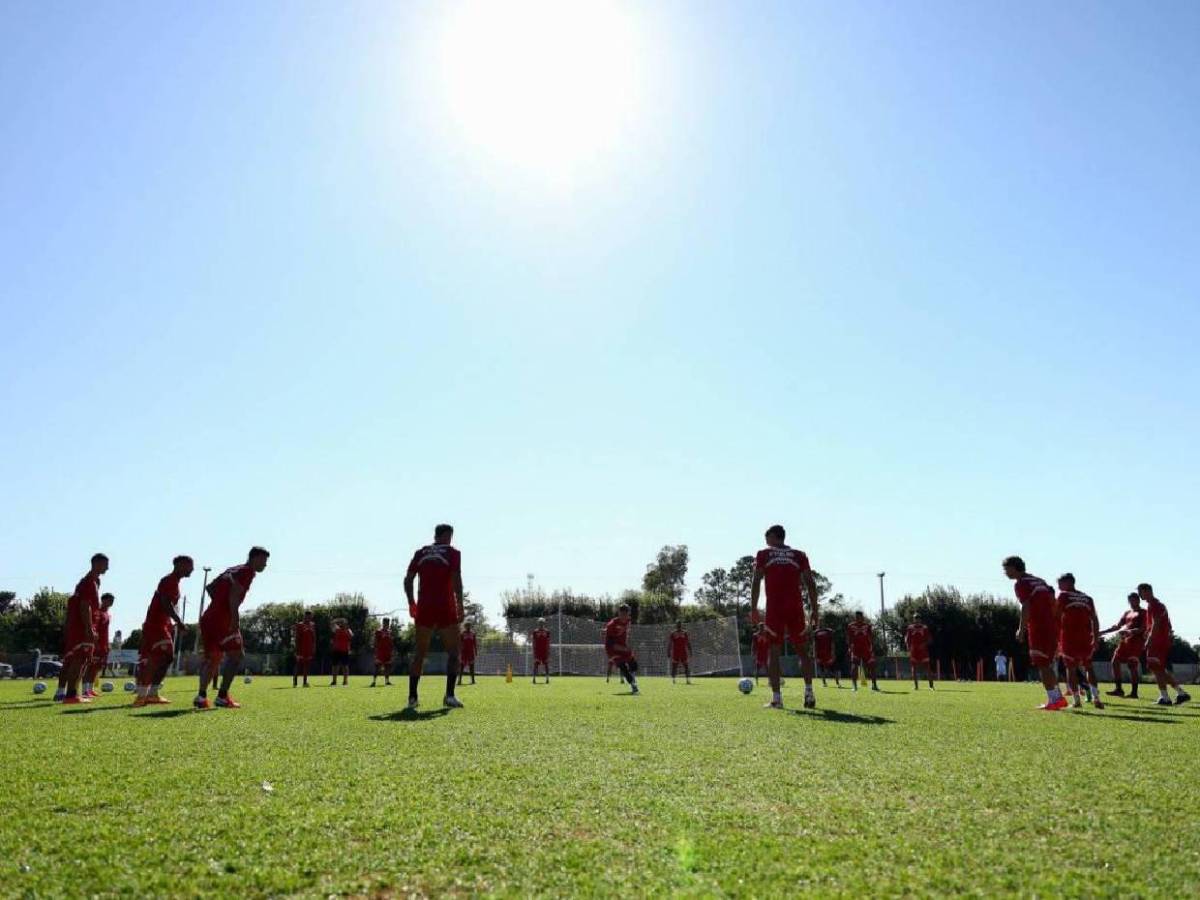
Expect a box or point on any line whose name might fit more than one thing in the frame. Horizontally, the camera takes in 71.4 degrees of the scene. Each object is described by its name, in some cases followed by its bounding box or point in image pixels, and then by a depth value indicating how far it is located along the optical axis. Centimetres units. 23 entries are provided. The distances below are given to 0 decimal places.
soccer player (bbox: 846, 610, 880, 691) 2319
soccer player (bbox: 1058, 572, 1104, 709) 1211
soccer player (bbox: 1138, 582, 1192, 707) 1381
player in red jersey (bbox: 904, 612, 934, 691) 2330
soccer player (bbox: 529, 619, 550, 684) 3008
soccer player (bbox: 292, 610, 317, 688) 2312
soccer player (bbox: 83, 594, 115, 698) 1515
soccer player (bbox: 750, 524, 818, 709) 1012
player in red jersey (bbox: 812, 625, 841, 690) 2527
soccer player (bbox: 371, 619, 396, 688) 2639
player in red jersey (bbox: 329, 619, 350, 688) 2556
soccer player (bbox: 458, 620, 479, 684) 2480
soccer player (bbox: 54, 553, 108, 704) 1220
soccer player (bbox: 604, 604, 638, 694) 1765
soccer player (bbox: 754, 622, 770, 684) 2547
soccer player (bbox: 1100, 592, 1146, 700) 1625
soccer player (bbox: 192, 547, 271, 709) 1055
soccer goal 4519
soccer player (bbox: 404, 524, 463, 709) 974
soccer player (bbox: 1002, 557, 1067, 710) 1184
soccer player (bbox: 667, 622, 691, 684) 2581
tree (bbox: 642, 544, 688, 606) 11112
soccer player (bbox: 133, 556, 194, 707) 1120
